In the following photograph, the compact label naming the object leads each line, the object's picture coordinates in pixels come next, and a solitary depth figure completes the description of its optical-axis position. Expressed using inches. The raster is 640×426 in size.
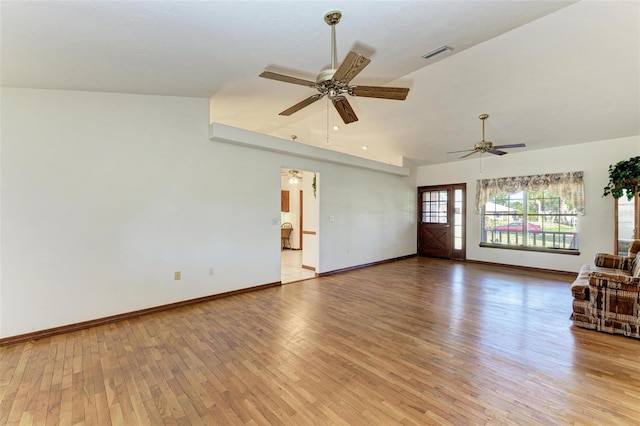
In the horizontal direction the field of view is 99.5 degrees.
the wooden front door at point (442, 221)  298.8
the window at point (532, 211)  232.2
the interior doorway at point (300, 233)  232.1
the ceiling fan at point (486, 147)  179.0
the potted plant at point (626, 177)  188.9
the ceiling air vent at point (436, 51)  121.6
